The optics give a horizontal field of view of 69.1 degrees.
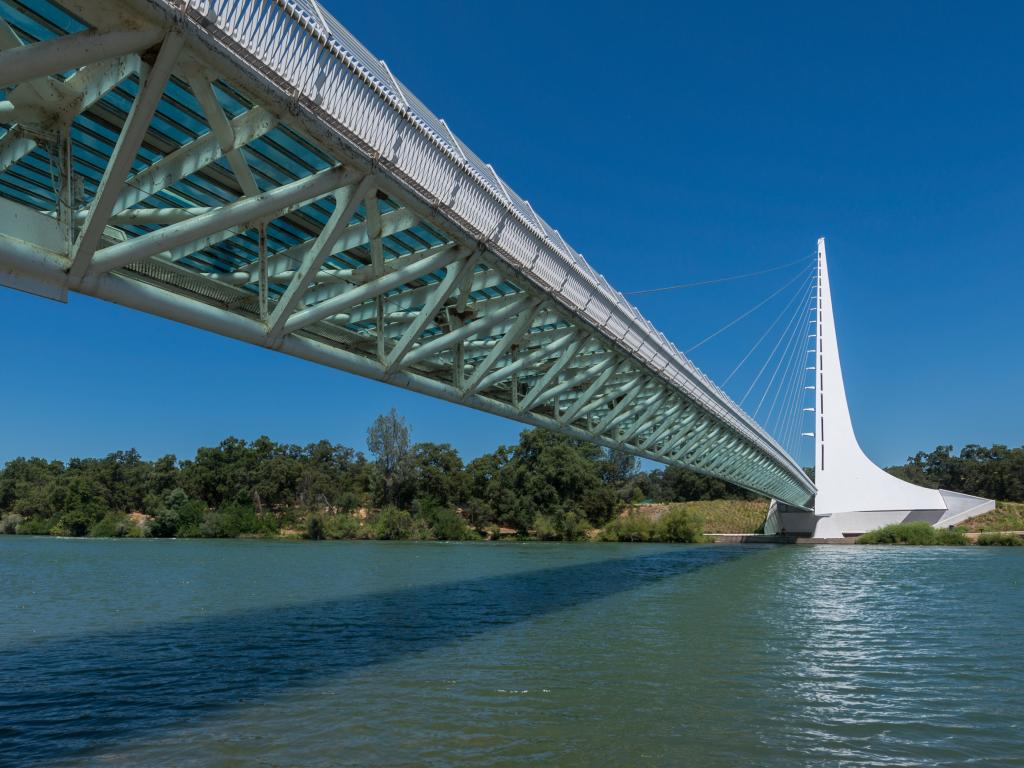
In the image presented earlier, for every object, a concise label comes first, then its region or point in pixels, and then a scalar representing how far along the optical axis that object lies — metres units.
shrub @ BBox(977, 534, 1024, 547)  64.62
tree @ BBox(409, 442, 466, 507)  88.94
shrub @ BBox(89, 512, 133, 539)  88.19
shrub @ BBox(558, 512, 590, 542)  82.12
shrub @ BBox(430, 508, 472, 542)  82.38
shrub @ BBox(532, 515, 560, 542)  82.44
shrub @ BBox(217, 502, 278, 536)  87.44
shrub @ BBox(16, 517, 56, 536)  93.72
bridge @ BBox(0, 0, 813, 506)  7.09
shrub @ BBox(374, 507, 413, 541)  82.62
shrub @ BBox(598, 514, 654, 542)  78.25
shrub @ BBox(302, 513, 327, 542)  84.62
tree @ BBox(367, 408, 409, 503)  90.88
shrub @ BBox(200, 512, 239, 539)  86.44
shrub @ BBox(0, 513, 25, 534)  96.79
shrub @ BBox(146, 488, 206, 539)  86.31
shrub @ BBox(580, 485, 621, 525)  85.31
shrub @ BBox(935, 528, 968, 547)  64.75
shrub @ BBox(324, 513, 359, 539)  84.56
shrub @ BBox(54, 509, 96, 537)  91.25
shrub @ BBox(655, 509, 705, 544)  76.50
